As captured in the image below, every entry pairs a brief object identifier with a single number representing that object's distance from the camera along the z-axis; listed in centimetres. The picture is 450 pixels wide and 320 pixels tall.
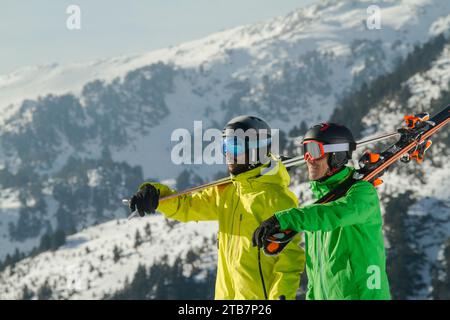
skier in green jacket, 1200
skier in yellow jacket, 1452
